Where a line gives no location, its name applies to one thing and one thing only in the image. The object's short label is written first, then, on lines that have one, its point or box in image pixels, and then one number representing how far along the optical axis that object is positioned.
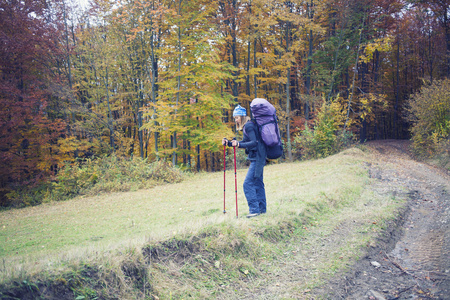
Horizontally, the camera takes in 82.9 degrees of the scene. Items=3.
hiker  5.01
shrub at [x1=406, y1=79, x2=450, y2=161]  15.62
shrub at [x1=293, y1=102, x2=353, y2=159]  17.08
